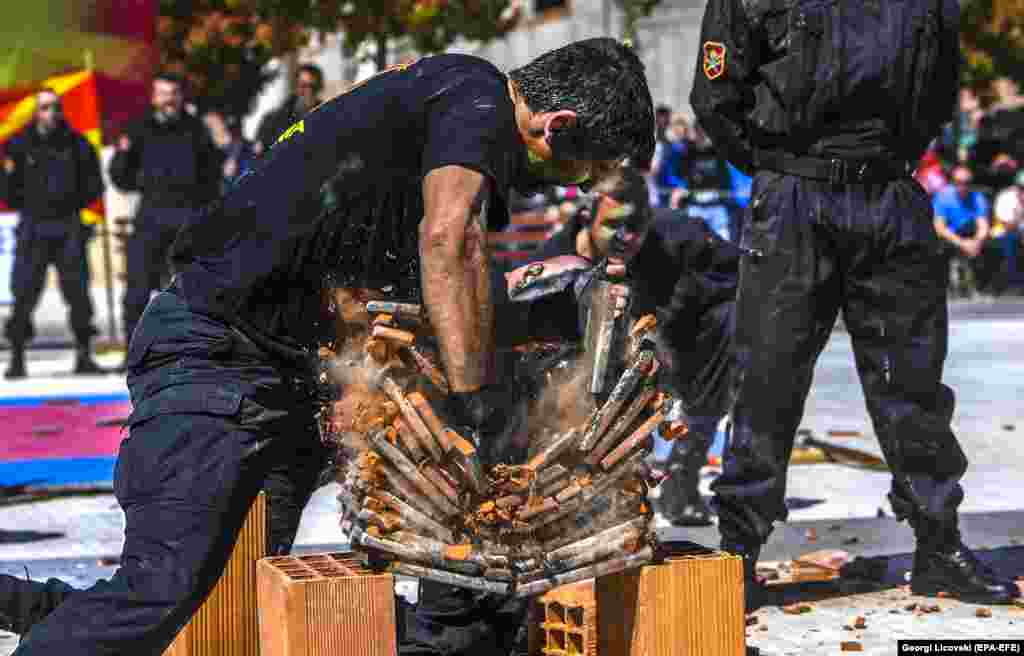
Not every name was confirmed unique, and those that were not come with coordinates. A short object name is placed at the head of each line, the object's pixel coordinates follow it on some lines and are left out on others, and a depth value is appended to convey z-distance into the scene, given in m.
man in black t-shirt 3.86
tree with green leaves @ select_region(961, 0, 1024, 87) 27.69
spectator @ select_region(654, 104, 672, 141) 19.47
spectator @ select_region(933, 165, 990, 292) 19.56
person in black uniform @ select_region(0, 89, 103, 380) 14.23
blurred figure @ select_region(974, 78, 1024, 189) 21.33
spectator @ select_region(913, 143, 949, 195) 19.94
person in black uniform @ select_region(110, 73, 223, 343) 13.20
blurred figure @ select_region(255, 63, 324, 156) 12.66
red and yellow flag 16.88
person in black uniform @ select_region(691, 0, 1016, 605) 5.79
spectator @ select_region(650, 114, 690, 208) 18.97
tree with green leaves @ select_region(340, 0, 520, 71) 17.75
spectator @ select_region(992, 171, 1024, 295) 19.95
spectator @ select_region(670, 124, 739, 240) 18.52
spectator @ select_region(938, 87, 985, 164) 23.20
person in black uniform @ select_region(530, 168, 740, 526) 7.34
